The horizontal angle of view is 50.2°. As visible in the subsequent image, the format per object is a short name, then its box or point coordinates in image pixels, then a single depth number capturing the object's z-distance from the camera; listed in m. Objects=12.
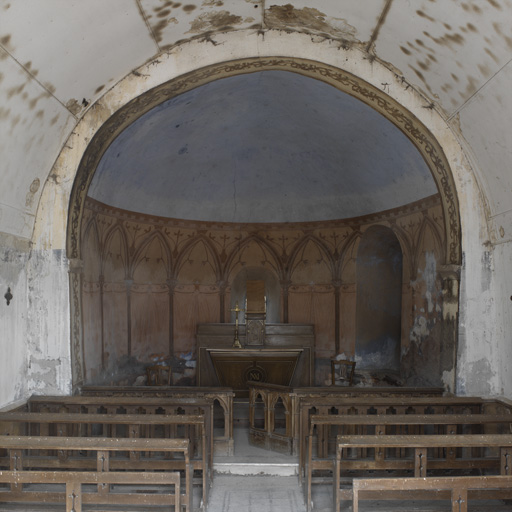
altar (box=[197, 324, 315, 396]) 9.31
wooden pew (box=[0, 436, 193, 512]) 4.08
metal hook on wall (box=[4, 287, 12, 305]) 5.89
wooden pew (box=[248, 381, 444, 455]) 6.02
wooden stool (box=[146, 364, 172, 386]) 8.70
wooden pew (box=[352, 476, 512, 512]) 3.62
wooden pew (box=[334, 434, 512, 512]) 4.18
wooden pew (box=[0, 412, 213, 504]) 4.91
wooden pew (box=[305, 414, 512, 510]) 4.81
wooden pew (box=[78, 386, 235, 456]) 6.07
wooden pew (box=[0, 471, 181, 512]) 3.63
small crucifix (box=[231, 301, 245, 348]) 9.44
